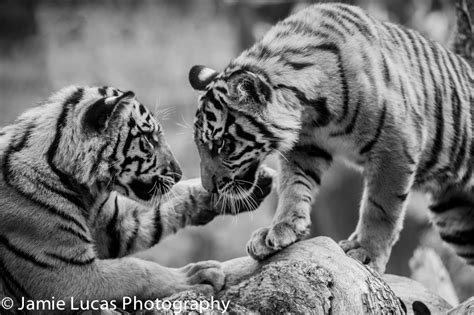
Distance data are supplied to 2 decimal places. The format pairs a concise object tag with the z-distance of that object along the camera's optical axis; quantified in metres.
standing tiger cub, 8.02
